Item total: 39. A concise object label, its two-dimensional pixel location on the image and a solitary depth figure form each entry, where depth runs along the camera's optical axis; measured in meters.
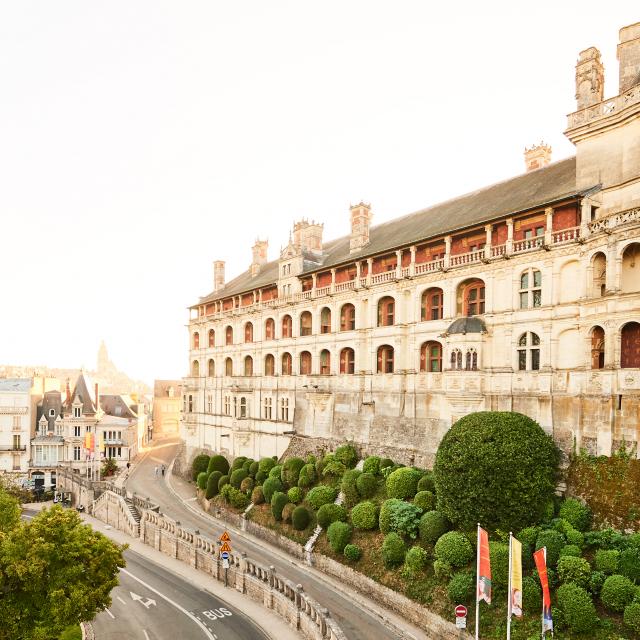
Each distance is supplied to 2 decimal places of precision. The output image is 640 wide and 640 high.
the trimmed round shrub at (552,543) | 28.09
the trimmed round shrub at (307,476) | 47.19
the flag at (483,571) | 25.06
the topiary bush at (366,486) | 41.16
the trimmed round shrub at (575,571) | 25.88
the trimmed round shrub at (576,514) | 29.85
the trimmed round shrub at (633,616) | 23.45
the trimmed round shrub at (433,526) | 33.31
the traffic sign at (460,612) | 26.23
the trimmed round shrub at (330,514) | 40.56
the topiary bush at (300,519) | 42.59
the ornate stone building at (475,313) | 33.38
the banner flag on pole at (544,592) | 23.67
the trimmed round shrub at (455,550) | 30.75
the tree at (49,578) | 22.75
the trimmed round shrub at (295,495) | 45.81
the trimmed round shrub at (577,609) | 24.48
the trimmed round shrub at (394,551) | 33.81
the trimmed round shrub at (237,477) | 54.69
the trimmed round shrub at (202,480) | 59.06
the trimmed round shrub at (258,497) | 49.78
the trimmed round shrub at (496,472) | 30.42
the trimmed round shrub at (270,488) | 48.88
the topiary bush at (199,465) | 65.06
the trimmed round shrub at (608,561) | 26.05
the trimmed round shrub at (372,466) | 43.69
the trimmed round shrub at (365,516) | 37.75
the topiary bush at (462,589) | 29.05
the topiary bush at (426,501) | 36.04
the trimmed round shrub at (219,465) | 61.50
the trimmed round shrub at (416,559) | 32.22
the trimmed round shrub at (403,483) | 38.72
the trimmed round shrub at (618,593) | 24.52
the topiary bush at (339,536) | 37.72
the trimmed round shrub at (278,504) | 45.69
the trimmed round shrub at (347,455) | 47.25
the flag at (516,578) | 23.97
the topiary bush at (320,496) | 43.00
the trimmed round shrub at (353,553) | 36.31
